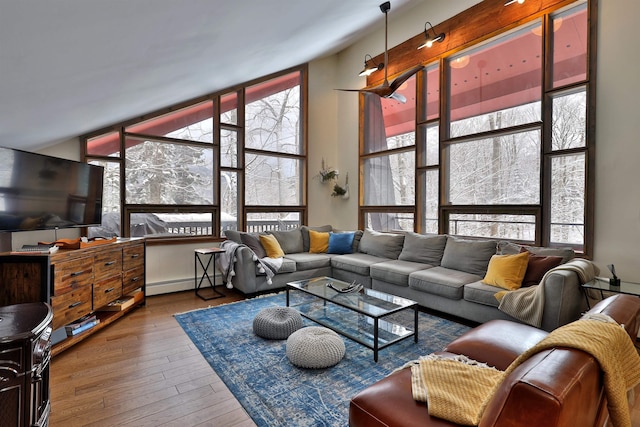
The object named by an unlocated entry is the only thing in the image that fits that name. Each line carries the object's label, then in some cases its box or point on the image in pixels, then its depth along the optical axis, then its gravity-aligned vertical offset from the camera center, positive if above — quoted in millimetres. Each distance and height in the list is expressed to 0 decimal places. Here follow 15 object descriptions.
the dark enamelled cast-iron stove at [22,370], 1276 -672
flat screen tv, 2393 +129
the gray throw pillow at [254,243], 4430 -489
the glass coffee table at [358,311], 2643 -1066
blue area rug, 1898 -1180
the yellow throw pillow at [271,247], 4504 -543
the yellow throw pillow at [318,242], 5094 -533
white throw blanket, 4121 -724
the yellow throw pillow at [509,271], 2994 -582
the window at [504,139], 3316 +878
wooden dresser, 2260 -616
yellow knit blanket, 835 -525
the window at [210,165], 4211 +643
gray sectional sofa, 2619 -704
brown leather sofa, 682 -429
